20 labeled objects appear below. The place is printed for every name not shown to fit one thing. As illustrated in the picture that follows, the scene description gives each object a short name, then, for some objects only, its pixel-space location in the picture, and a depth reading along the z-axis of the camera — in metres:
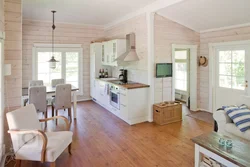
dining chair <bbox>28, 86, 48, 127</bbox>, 3.94
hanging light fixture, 4.61
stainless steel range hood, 4.80
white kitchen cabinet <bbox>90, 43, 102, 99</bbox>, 6.44
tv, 4.57
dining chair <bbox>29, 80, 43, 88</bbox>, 4.93
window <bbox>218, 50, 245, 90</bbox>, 4.52
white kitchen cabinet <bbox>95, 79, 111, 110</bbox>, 5.47
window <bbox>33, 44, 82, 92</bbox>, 6.09
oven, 4.82
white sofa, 2.91
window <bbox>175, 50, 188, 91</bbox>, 6.34
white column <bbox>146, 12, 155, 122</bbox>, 4.44
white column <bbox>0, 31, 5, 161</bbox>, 2.51
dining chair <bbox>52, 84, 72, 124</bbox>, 4.33
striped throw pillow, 2.82
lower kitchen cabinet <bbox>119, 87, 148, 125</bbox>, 4.39
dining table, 4.25
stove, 5.01
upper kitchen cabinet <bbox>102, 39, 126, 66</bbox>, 5.25
